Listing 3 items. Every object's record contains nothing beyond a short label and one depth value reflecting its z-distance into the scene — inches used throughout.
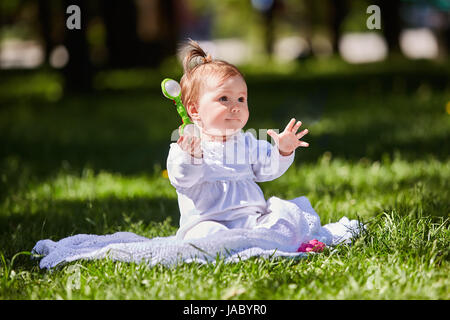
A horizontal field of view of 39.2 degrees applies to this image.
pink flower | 120.3
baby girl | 118.9
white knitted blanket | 117.0
